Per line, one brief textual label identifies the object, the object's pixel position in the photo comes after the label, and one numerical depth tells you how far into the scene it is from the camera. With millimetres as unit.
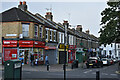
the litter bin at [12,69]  10234
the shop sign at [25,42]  28697
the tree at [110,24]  22398
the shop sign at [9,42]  28578
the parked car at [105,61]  37250
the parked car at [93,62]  30131
